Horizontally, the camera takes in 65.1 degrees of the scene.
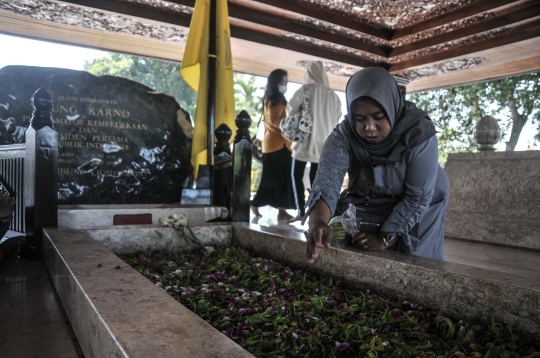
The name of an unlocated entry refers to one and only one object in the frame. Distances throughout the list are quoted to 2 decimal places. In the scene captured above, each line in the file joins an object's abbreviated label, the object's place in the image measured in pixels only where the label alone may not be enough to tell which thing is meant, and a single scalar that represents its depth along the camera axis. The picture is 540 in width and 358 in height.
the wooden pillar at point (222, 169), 3.80
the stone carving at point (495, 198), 4.66
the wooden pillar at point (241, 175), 3.63
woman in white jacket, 5.64
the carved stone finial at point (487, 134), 5.46
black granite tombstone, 4.00
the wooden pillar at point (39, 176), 2.72
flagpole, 4.42
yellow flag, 4.42
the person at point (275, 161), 5.90
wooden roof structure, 6.48
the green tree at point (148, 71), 22.70
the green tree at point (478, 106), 13.98
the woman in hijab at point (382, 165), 2.15
